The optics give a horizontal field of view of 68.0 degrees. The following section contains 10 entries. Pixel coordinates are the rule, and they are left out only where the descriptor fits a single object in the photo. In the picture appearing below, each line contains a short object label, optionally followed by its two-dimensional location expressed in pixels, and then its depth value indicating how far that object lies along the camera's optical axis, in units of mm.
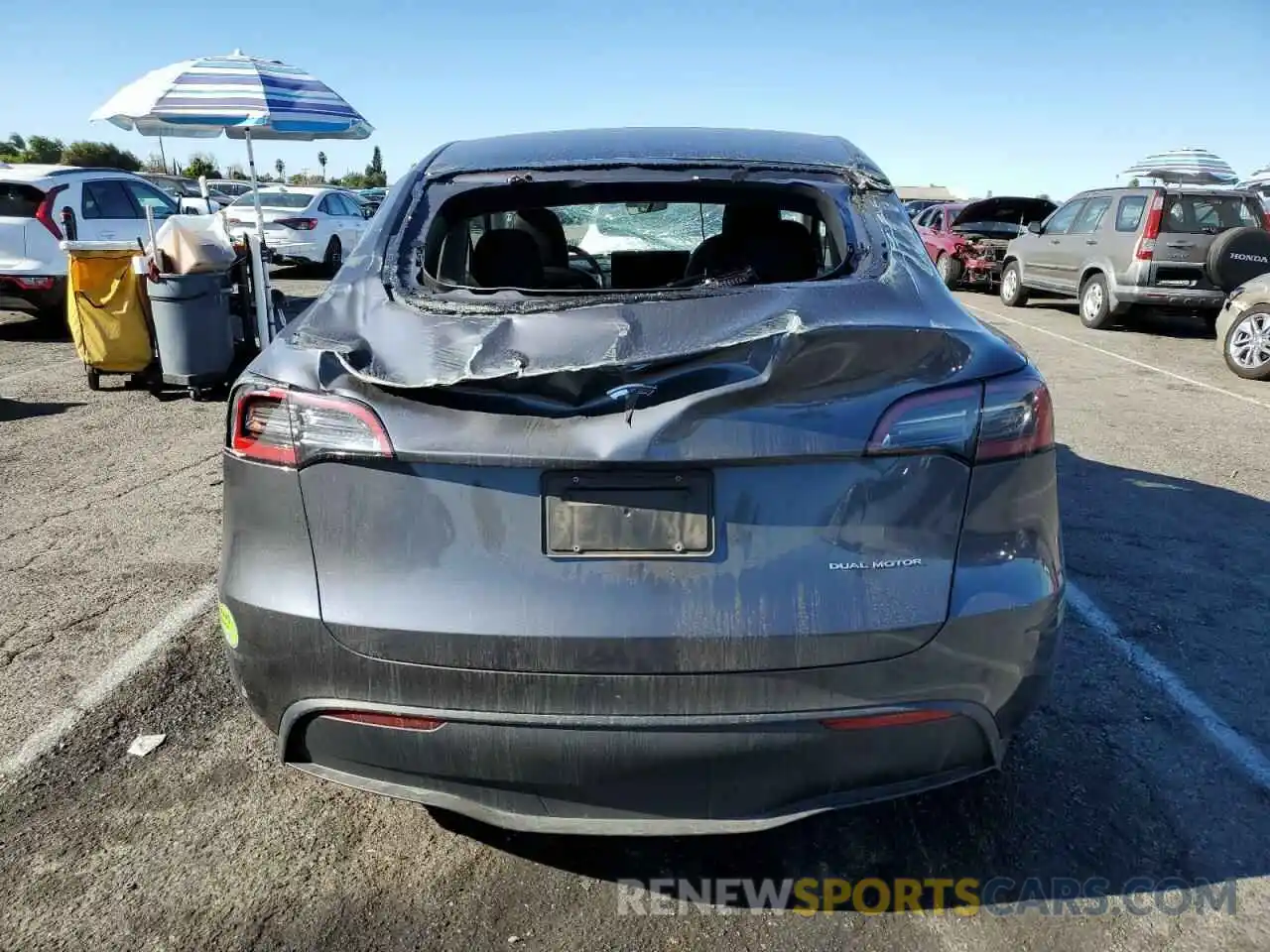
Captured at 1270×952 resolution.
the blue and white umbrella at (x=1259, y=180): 23312
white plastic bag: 7527
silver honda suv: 11273
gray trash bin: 7520
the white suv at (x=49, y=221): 9836
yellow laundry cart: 7664
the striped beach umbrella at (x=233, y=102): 8930
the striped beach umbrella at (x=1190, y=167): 17875
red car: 17234
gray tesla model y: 1882
